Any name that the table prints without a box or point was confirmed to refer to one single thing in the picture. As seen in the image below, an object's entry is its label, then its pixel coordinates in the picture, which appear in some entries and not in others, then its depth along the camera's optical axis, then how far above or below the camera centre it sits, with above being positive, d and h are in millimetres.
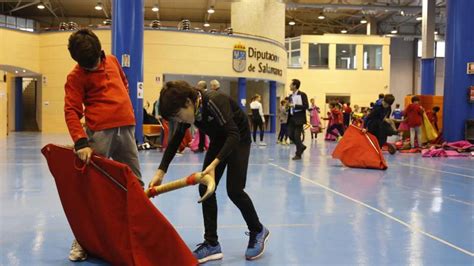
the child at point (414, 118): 13570 -174
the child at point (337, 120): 17633 -340
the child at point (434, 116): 14625 -118
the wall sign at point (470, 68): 13641 +1302
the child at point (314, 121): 19562 -427
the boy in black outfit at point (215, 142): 2887 -225
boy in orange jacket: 3104 +34
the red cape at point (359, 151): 8922 -765
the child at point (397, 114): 20922 -97
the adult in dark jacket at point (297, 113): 10375 -51
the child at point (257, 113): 15750 -98
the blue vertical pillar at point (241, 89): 23438 +1047
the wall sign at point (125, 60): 12431 +1289
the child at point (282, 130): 15705 -676
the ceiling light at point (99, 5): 29494 +6471
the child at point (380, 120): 10664 -192
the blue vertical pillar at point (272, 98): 25859 +679
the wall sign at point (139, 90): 12812 +512
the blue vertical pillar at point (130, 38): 12492 +1897
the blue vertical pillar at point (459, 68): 13672 +1309
